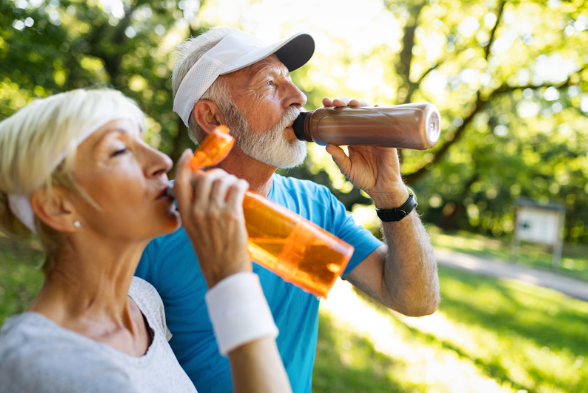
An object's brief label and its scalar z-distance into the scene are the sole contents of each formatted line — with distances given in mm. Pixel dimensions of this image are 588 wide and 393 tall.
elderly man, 1753
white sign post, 13484
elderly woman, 1029
